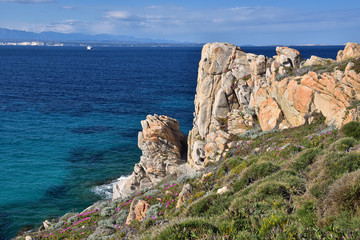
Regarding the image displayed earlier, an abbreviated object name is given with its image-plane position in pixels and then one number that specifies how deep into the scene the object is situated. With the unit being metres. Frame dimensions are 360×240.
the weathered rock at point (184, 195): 17.33
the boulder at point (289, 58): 31.03
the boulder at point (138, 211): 18.84
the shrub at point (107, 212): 22.77
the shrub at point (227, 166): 19.92
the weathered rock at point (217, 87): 33.69
